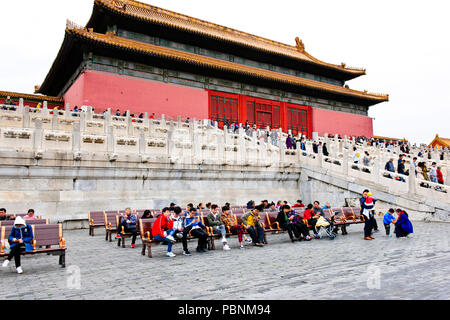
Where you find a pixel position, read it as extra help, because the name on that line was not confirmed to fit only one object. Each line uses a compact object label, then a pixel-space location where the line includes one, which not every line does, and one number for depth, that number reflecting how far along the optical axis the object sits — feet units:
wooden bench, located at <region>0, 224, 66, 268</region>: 20.10
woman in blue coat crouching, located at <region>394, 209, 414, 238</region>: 29.76
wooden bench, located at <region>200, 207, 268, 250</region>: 26.96
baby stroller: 31.08
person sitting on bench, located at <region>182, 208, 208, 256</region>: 25.52
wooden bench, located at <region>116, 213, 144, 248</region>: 27.55
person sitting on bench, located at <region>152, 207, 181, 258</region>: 24.08
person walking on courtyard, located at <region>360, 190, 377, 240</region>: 30.19
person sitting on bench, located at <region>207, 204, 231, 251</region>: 27.35
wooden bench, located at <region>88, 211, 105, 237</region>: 32.23
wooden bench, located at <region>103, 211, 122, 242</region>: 30.48
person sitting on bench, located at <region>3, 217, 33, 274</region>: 19.25
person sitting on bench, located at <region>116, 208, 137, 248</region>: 28.40
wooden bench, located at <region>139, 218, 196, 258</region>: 23.82
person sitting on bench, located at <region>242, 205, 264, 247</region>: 28.35
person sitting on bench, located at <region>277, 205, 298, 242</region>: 30.76
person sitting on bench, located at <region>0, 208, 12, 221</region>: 26.91
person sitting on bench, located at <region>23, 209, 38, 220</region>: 27.02
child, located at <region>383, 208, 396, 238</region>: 31.40
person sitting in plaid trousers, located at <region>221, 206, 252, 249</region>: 28.71
